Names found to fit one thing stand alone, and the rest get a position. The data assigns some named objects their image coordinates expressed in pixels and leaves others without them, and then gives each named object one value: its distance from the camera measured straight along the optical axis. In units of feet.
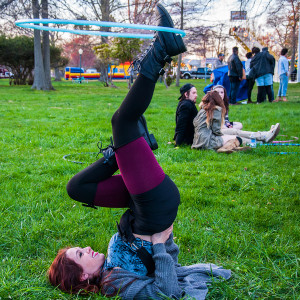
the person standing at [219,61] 48.31
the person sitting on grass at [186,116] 22.29
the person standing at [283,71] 45.14
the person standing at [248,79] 46.04
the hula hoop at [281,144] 21.98
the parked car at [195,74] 163.42
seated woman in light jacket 20.89
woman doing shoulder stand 7.66
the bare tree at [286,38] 109.29
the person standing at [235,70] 43.42
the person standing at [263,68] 43.73
